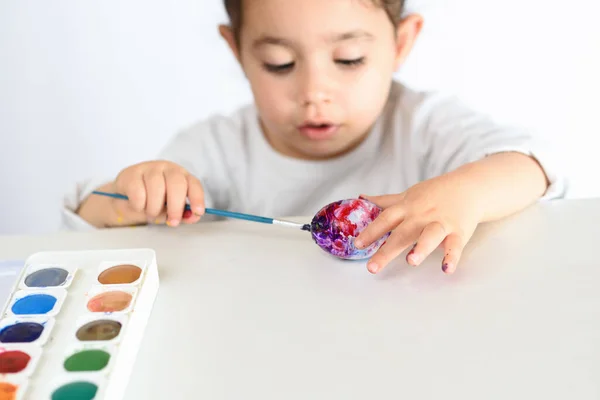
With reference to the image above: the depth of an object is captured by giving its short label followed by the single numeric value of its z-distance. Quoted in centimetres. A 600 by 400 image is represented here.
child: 56
